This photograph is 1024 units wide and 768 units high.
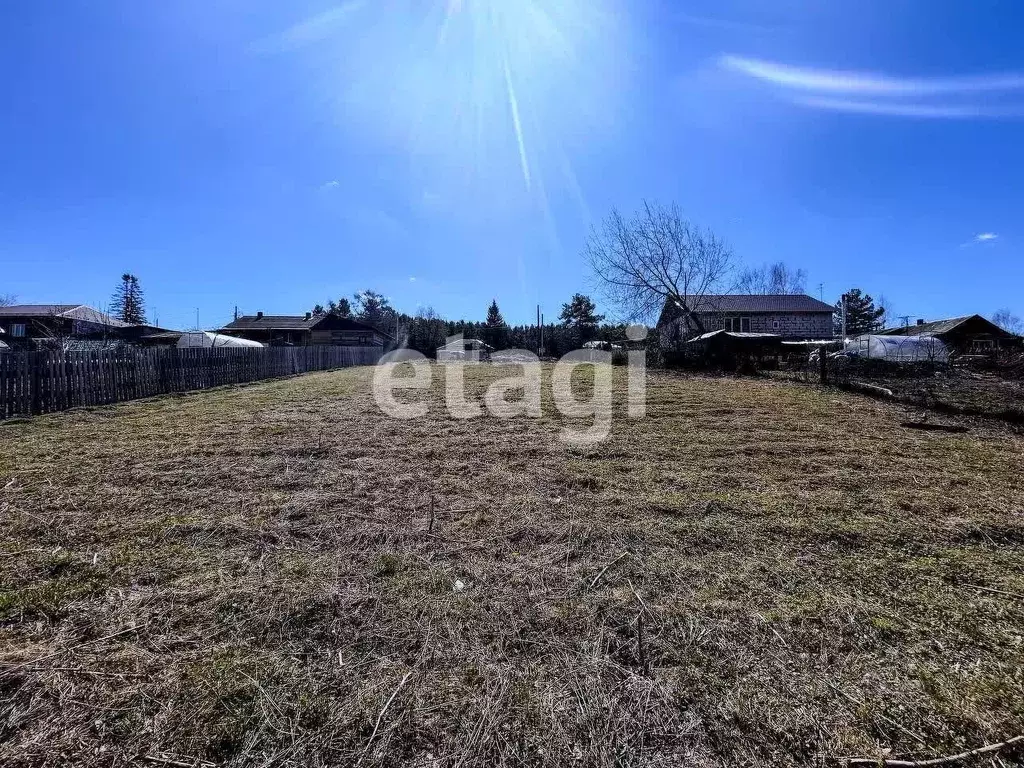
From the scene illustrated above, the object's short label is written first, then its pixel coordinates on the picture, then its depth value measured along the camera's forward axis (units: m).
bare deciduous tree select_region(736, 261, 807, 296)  42.50
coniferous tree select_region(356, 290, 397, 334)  58.61
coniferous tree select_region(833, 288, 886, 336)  48.97
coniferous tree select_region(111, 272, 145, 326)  58.50
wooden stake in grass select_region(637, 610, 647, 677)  1.48
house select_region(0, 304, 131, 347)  30.09
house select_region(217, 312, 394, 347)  38.12
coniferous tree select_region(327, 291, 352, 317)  63.70
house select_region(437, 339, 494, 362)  32.00
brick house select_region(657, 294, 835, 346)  33.31
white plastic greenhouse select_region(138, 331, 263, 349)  20.89
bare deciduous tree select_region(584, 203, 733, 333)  21.83
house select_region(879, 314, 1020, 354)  26.27
